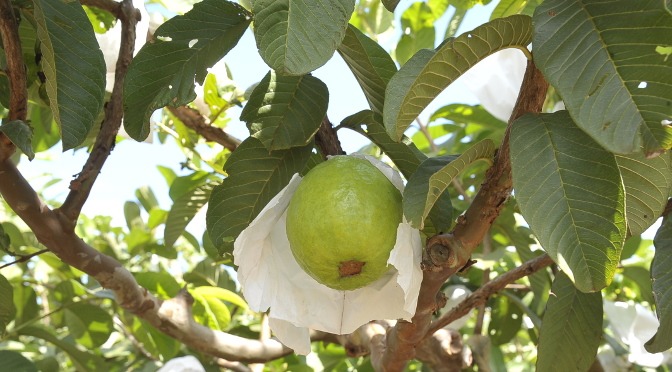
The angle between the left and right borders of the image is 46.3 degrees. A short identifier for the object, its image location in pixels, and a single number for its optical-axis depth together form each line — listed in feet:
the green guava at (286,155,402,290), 3.07
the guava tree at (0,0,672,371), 2.60
